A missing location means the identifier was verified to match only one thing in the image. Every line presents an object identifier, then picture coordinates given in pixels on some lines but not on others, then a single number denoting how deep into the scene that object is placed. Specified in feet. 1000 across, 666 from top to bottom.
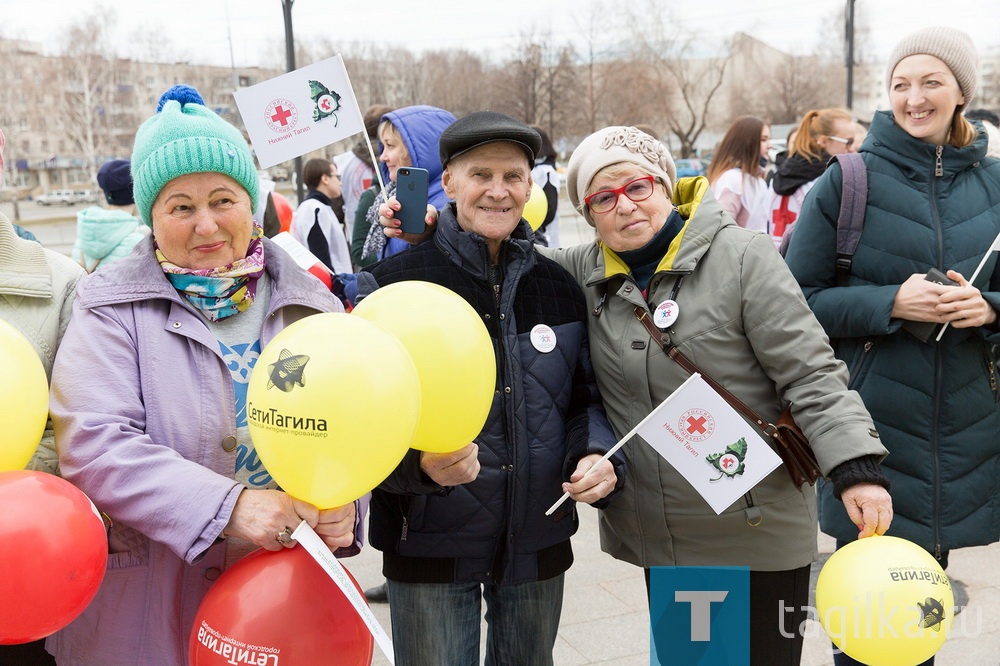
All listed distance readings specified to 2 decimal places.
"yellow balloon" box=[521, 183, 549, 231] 18.53
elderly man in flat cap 8.61
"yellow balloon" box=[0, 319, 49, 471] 6.22
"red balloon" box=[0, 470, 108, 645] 5.85
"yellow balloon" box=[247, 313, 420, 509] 6.10
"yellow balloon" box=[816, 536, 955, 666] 7.41
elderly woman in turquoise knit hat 6.51
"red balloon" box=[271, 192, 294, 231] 26.63
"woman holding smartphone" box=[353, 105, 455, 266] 14.21
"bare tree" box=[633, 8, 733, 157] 158.10
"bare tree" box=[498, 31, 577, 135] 116.06
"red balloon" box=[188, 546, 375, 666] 6.38
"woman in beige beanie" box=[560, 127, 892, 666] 8.56
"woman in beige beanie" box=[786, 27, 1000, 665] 10.19
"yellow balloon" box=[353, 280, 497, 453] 7.05
